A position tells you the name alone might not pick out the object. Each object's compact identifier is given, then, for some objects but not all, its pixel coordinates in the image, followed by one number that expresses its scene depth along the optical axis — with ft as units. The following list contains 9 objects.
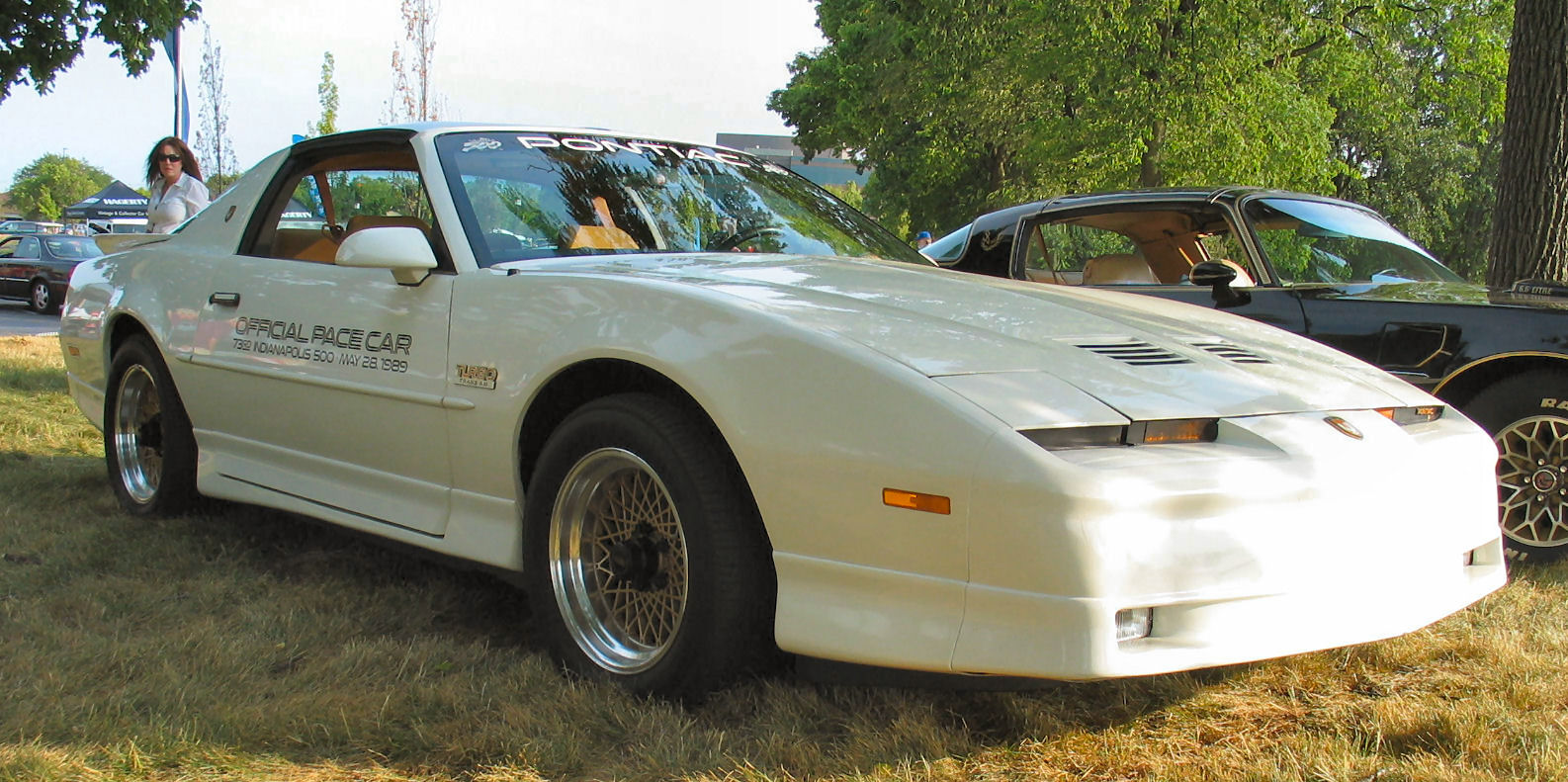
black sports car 13.82
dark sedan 68.08
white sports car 7.02
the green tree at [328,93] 61.87
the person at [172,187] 23.16
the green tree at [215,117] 66.08
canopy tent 183.11
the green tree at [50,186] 364.30
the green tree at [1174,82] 49.65
